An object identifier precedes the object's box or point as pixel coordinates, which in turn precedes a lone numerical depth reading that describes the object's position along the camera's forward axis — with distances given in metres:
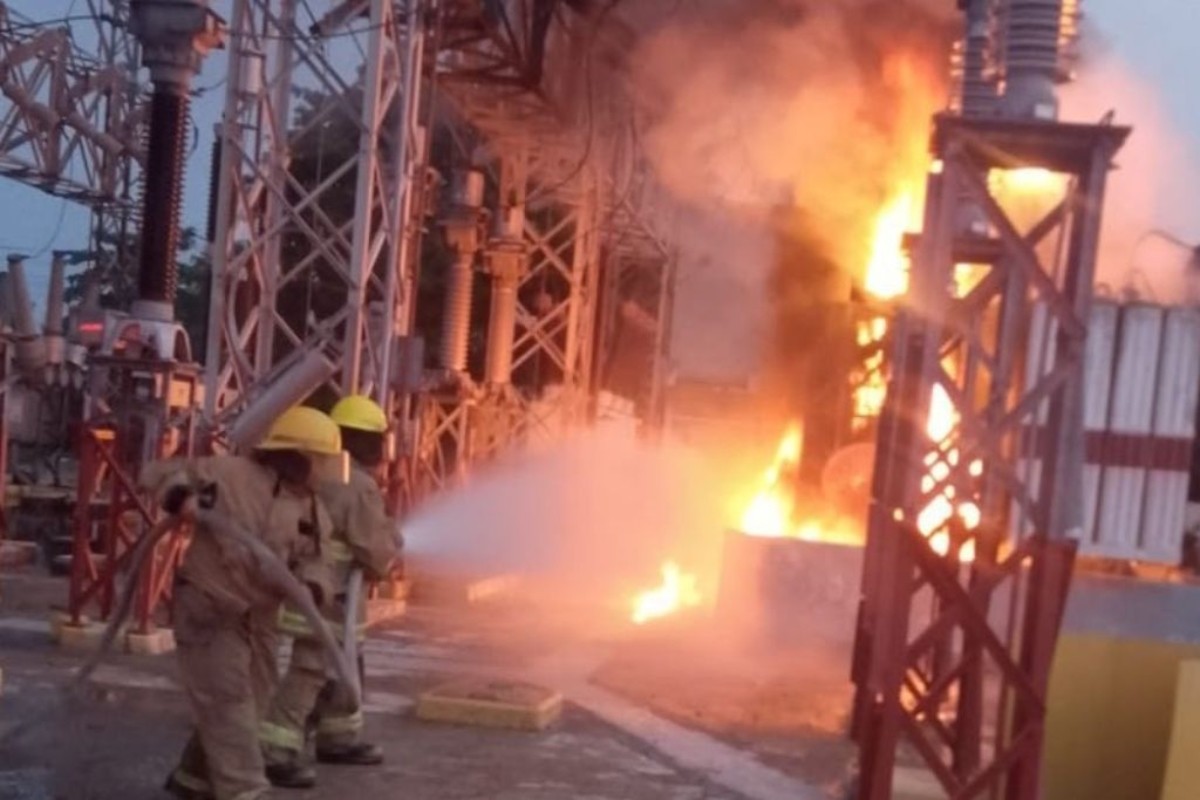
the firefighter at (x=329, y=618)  8.15
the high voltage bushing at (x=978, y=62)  8.16
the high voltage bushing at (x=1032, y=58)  7.01
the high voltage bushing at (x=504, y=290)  20.72
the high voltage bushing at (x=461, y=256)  20.02
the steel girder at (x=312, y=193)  13.49
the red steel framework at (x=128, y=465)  11.50
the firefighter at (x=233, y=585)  7.10
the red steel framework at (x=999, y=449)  6.72
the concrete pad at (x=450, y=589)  17.28
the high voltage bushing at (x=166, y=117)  13.15
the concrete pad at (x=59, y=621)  11.98
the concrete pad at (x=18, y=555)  17.47
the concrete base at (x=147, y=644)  11.60
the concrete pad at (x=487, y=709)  10.18
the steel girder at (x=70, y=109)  25.86
